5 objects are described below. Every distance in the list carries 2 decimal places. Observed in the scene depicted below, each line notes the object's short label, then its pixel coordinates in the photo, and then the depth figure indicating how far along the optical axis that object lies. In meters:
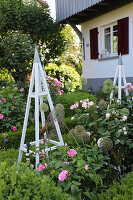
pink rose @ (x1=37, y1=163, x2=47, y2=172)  1.89
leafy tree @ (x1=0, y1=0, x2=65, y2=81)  6.69
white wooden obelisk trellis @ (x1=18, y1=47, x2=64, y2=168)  2.39
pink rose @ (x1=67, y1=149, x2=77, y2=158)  1.93
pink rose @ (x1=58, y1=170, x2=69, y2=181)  1.66
